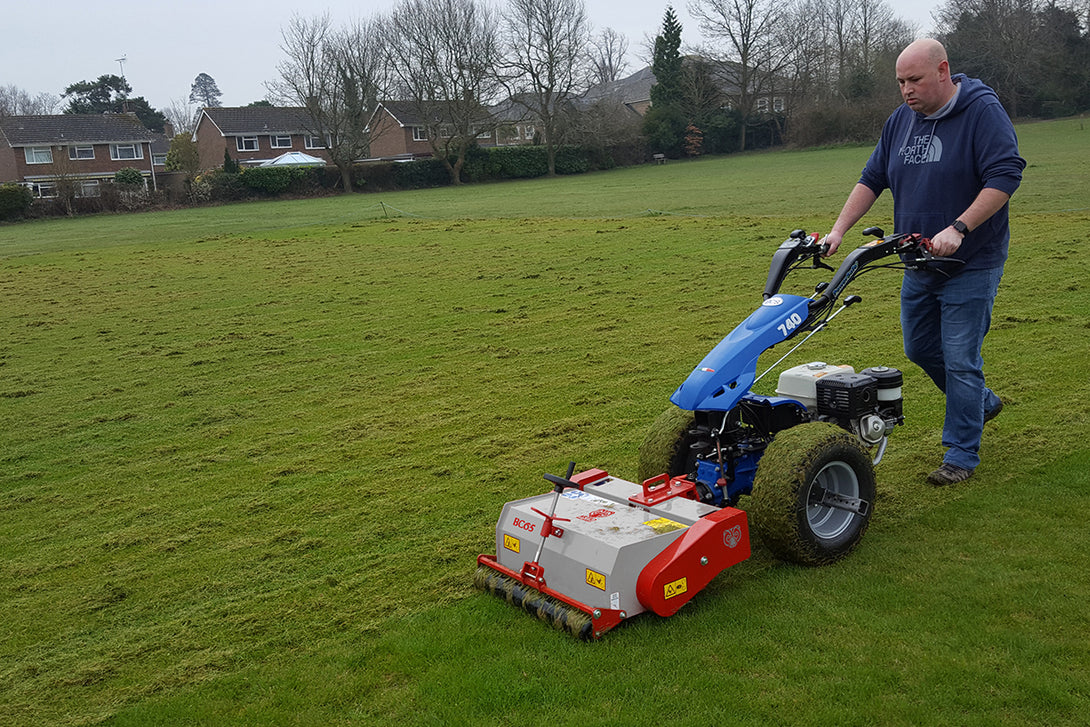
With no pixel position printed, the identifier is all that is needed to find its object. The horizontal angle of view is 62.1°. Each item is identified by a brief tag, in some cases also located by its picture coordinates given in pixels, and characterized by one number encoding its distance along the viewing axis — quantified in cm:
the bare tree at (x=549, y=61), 6550
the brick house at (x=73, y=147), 6944
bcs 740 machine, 380
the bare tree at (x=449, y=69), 6216
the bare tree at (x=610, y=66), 11231
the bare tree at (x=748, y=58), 7000
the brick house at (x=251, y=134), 7931
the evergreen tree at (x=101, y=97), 10062
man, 481
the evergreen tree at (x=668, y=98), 6694
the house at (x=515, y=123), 6506
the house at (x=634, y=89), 9650
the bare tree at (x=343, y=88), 6147
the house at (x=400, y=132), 7900
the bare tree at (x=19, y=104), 11943
